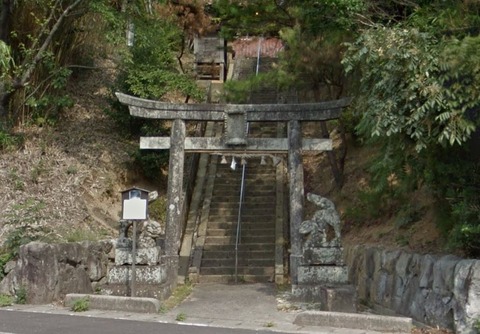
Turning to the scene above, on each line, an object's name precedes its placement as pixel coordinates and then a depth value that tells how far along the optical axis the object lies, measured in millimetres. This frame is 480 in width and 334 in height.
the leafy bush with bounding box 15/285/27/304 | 11859
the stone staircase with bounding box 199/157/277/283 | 15719
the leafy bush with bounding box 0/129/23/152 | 17478
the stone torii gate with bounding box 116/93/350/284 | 14117
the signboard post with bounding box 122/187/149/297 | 11820
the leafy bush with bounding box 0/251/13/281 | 12422
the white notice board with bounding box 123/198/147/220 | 11805
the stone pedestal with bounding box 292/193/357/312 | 12508
